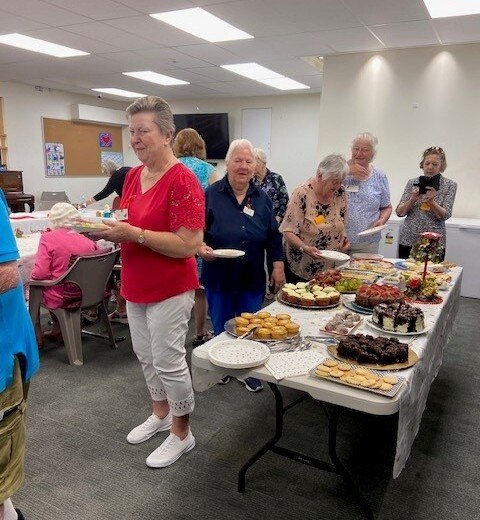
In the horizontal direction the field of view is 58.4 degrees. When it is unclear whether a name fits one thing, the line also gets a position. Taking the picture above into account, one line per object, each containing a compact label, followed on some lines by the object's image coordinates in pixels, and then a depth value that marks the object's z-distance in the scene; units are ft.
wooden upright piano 23.43
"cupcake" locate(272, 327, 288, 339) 4.82
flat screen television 28.58
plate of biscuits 3.77
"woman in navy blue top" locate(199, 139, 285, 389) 7.04
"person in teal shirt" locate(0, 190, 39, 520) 3.24
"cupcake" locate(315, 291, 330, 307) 5.95
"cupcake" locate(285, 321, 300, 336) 4.94
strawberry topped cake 5.85
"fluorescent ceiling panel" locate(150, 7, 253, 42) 13.14
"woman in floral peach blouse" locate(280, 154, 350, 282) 7.82
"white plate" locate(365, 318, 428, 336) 5.02
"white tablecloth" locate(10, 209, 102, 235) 12.49
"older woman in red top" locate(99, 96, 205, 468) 5.03
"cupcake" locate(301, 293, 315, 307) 5.95
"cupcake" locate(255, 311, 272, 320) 5.22
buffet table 3.76
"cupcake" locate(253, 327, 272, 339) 4.81
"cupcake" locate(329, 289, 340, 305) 6.03
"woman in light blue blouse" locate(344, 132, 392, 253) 9.62
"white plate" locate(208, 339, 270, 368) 4.17
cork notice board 27.63
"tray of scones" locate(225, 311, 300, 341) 4.82
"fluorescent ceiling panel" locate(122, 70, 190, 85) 21.72
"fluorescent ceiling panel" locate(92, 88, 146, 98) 26.73
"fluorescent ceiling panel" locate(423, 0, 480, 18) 11.80
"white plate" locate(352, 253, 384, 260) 8.82
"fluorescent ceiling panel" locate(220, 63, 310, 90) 19.90
